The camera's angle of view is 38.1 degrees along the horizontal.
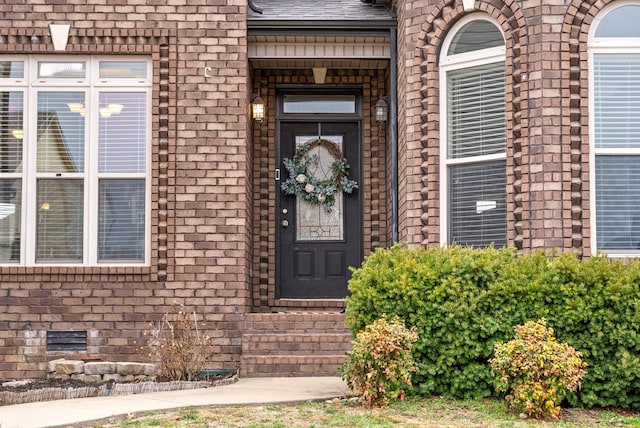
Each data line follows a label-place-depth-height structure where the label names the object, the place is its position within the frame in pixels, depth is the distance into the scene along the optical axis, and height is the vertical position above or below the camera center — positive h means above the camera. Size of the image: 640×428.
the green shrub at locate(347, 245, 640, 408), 7.19 -0.54
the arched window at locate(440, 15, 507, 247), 8.86 +1.04
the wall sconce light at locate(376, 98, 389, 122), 11.04 +1.55
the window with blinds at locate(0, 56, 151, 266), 9.98 +0.86
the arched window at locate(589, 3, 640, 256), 8.46 +1.05
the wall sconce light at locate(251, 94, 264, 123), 11.05 +1.58
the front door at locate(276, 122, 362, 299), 11.43 +0.24
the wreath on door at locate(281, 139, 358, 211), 11.43 +0.74
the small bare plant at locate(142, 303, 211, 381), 8.84 -1.03
